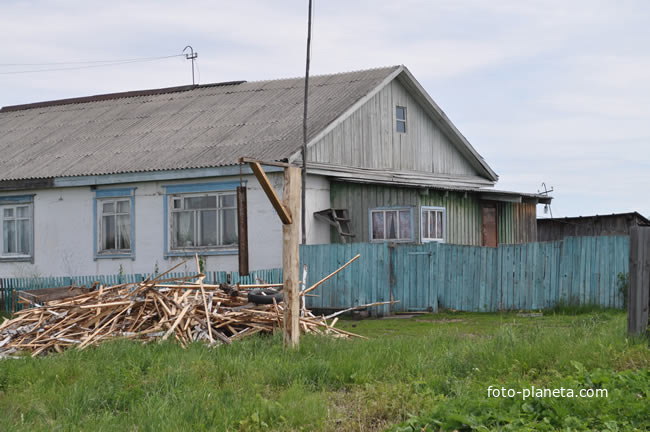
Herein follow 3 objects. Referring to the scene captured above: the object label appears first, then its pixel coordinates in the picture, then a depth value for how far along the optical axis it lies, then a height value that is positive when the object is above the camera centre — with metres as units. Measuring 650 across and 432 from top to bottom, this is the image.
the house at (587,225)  28.11 +0.14
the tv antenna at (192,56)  32.54 +6.47
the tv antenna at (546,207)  25.84 +0.66
